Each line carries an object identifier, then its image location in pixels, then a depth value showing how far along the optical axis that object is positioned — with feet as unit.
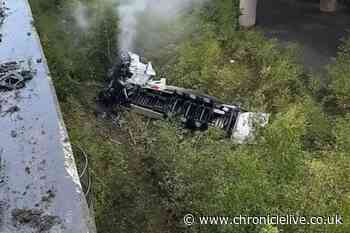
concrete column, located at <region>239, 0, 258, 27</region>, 49.26
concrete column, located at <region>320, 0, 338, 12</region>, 53.72
